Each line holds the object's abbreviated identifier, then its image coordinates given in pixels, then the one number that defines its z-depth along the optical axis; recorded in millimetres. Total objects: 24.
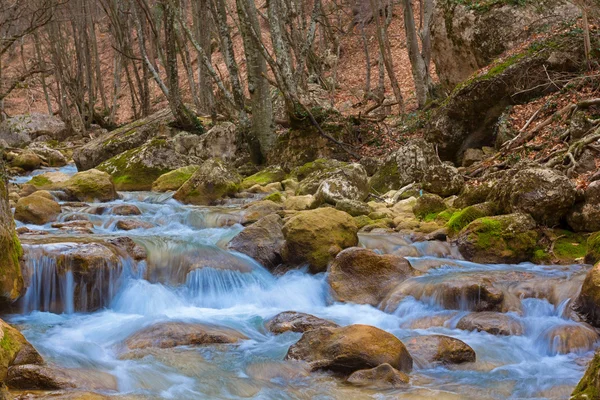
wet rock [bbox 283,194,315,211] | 10836
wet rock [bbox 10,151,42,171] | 17656
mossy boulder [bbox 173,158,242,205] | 12398
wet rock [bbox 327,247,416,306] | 7203
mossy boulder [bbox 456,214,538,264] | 7801
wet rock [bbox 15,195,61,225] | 10062
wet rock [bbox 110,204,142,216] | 11281
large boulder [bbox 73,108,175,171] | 17359
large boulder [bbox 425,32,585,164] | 12164
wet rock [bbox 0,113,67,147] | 23672
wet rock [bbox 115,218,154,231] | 10031
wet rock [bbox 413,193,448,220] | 9930
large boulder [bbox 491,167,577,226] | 8023
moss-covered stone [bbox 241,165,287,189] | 13664
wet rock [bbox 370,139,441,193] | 12016
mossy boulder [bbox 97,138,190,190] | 14930
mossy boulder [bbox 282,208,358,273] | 7922
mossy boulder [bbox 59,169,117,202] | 12445
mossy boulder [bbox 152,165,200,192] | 13922
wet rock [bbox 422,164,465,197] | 10953
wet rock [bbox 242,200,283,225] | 10281
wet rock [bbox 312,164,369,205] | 10645
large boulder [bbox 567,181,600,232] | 7785
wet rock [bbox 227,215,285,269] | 8359
